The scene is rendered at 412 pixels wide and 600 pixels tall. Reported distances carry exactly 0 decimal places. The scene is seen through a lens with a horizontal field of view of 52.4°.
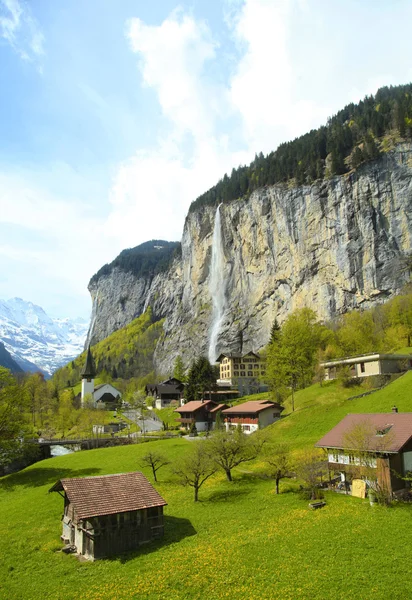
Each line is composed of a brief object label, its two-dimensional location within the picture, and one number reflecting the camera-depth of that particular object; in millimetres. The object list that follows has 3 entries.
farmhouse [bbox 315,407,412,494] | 31469
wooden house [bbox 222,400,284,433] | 64938
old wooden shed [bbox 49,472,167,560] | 26734
